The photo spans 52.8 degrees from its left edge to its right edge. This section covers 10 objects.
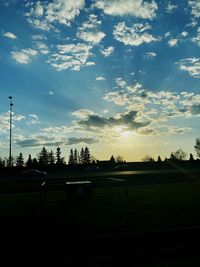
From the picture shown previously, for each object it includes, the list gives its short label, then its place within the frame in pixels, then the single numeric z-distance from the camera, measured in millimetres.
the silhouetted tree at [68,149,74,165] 105429
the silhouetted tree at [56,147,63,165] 98330
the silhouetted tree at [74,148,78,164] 105781
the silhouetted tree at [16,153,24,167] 98787
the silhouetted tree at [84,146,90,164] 107468
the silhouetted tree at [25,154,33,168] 81237
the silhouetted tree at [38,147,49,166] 99097
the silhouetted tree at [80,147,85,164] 107468
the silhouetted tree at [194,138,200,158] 86494
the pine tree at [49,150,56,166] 101774
